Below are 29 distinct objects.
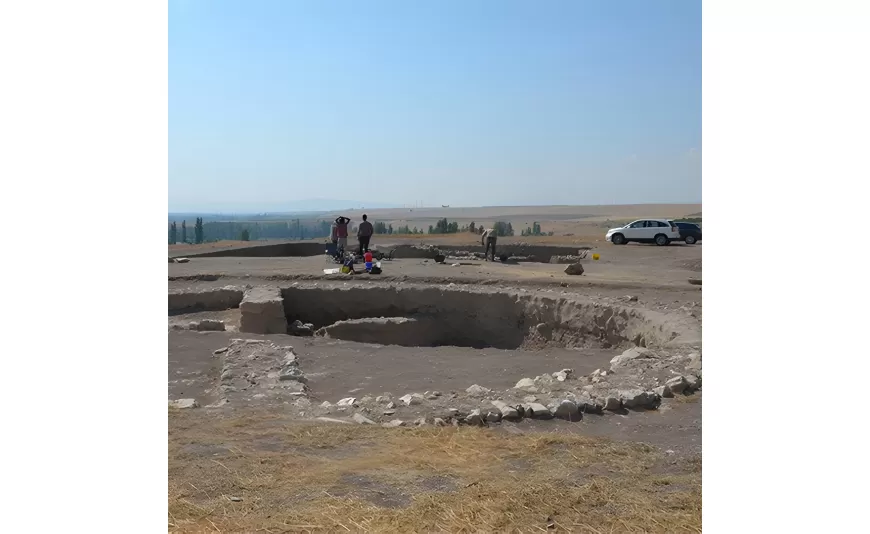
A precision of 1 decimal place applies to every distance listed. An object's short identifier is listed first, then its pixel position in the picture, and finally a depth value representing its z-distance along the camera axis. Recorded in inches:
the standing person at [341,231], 695.1
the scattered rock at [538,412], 225.8
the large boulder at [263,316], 454.0
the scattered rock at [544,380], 276.4
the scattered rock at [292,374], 296.7
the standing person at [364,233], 695.7
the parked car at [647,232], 1049.5
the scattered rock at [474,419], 220.7
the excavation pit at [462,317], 458.6
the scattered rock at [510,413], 224.1
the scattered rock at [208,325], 430.0
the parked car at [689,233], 1076.5
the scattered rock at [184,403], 244.7
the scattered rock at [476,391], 255.7
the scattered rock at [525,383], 269.4
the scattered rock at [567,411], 226.7
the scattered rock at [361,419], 220.7
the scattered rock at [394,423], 217.0
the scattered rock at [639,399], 237.9
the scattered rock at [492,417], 222.7
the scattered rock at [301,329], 493.4
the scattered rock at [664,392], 248.6
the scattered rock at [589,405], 232.1
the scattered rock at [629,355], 304.7
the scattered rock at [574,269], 655.8
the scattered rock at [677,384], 253.4
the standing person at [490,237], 857.5
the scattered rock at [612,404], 235.0
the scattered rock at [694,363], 280.2
